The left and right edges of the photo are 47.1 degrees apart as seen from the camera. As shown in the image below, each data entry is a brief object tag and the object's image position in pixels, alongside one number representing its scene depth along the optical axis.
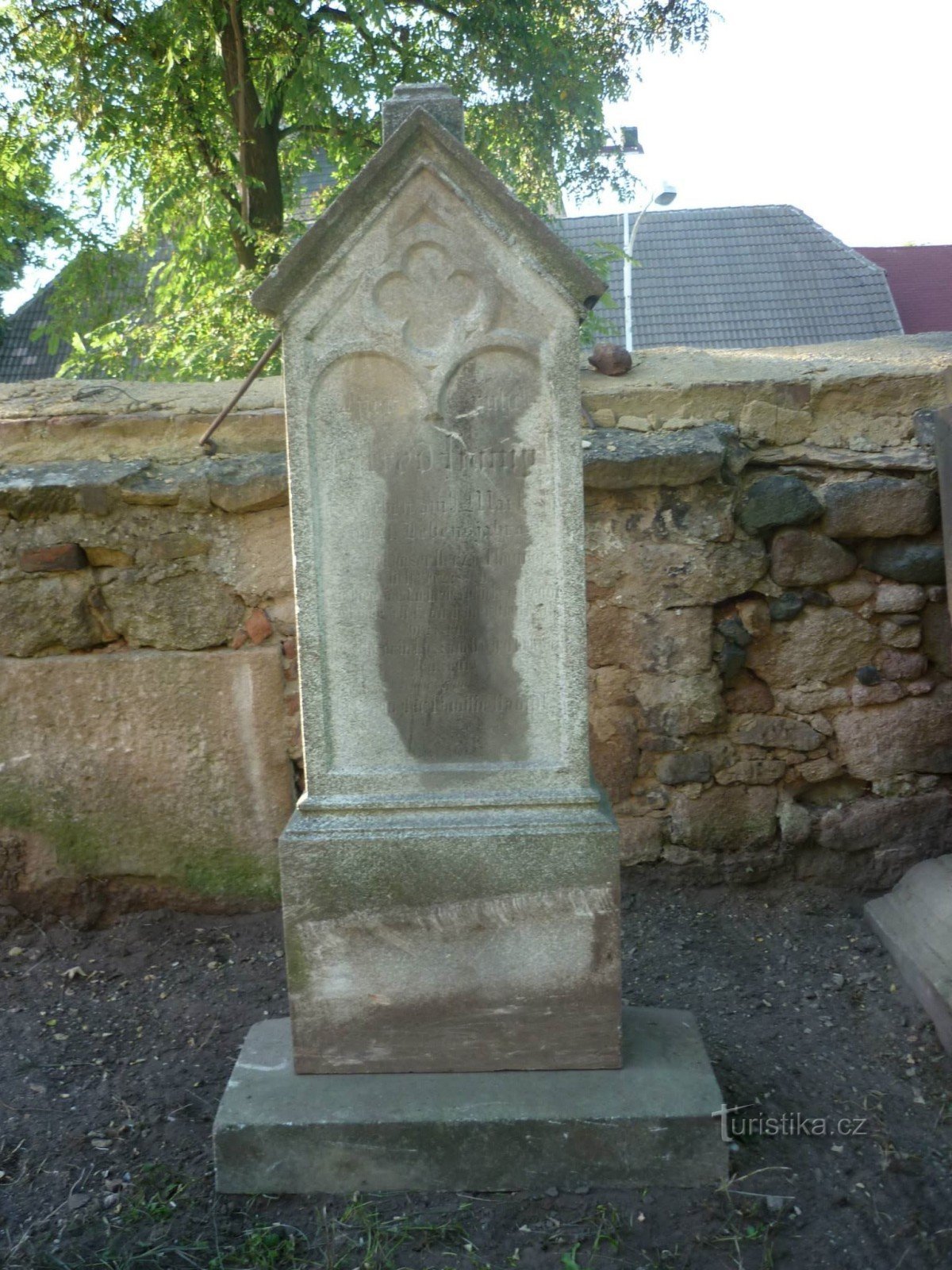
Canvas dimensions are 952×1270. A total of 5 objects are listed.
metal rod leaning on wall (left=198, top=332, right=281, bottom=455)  2.69
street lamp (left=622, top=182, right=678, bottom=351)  10.29
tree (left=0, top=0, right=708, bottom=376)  7.62
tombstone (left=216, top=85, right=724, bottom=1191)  2.42
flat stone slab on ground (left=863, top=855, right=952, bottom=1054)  3.04
